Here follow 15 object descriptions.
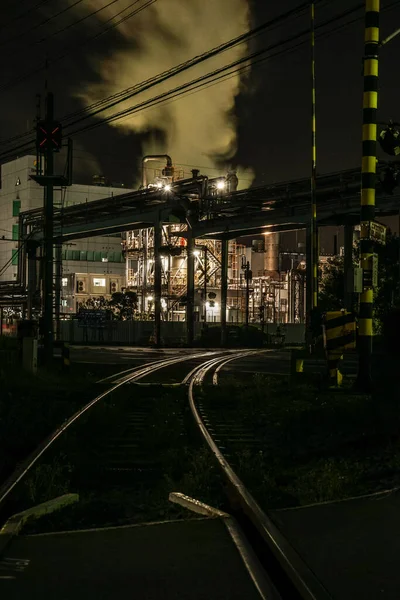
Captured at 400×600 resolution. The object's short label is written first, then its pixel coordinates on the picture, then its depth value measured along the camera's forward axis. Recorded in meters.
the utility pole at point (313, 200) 33.41
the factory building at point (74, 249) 97.12
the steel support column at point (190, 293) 55.12
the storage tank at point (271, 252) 101.00
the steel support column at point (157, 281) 53.19
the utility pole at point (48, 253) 25.59
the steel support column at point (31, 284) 60.91
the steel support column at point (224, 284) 57.16
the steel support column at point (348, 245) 49.03
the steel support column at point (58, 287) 39.54
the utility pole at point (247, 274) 68.46
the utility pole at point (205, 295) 62.99
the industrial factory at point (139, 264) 85.13
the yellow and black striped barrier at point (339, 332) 17.77
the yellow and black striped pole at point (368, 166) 15.73
